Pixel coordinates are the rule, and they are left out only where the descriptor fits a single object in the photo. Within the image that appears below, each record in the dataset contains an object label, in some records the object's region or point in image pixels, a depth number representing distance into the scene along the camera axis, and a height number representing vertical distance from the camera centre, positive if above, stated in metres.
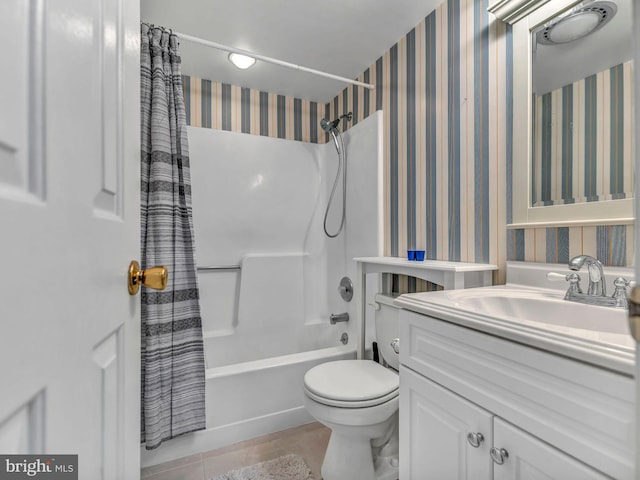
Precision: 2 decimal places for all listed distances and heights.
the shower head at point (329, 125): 2.23 +0.82
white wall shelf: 1.20 -0.13
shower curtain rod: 1.50 +0.96
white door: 0.25 +0.01
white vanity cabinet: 0.51 -0.34
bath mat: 1.32 -0.99
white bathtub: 1.48 -0.83
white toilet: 1.15 -0.65
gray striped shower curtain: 1.34 -0.07
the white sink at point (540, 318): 0.52 -0.18
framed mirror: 0.92 +0.41
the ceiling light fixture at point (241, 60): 1.82 +1.06
